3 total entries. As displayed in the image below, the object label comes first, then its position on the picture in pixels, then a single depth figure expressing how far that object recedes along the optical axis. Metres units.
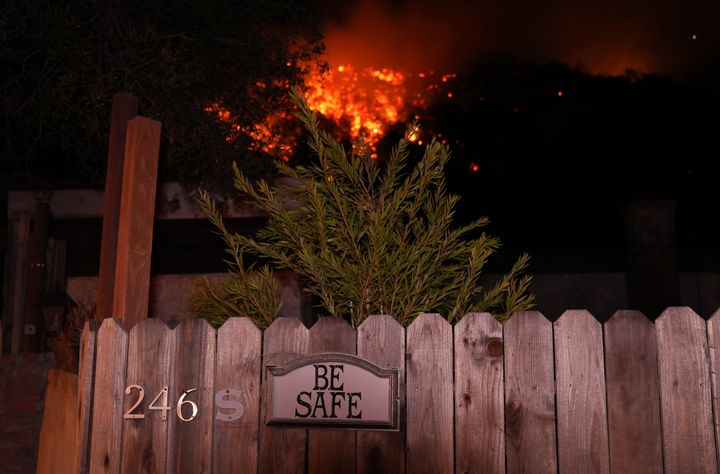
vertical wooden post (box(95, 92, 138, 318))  4.67
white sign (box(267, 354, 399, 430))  3.51
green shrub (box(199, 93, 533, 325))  3.87
